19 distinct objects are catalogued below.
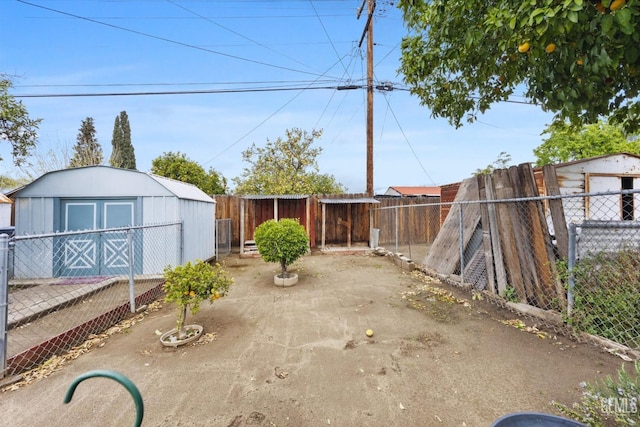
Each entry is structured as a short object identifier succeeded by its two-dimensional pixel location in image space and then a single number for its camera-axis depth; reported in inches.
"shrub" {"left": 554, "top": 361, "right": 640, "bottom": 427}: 59.2
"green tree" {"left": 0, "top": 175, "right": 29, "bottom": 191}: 743.6
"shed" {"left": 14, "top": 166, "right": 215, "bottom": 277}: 247.9
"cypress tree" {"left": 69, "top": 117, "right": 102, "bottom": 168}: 739.4
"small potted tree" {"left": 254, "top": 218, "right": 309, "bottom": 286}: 233.0
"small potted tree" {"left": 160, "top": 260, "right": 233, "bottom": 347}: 134.6
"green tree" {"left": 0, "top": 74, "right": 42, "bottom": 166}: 288.7
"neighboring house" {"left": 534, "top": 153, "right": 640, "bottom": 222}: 345.1
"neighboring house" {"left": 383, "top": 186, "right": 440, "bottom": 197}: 930.1
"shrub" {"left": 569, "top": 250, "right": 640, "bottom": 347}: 115.2
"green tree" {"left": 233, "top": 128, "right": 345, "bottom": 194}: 720.3
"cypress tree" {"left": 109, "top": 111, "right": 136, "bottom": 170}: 1023.3
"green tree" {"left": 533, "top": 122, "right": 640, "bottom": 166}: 506.6
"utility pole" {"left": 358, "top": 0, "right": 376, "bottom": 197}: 423.8
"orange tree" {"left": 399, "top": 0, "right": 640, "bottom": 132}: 75.5
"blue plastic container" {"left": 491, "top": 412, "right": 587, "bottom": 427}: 49.4
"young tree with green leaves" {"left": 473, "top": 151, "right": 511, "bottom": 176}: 650.8
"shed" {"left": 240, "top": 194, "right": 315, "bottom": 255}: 430.9
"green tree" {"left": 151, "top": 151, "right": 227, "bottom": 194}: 690.8
